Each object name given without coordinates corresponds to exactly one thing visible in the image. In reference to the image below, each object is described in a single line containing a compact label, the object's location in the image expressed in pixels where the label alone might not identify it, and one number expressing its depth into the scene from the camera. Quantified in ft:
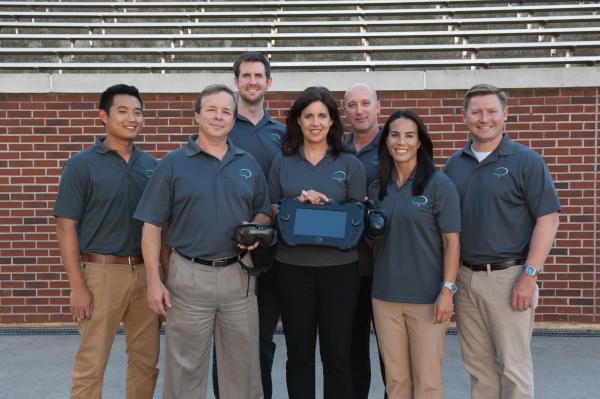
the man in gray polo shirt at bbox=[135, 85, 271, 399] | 9.70
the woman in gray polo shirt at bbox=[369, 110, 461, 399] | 9.80
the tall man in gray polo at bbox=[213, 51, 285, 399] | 11.51
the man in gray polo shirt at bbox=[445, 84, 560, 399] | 9.87
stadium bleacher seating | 20.31
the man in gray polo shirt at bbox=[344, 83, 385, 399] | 11.34
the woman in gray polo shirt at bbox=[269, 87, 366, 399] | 10.06
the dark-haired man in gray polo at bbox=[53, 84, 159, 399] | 10.17
